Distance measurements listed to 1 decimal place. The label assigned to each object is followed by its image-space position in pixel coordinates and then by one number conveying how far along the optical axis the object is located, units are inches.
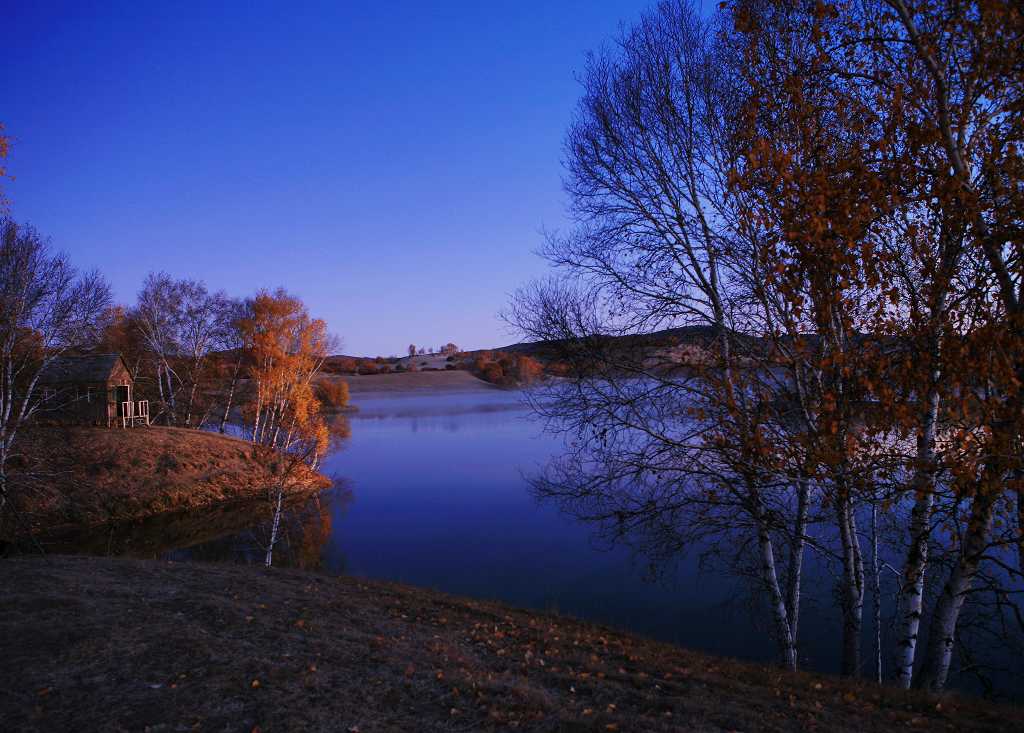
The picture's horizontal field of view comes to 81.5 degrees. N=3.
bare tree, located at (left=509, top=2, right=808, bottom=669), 310.0
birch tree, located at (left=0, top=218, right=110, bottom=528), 689.0
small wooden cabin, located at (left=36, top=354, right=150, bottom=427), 1087.6
